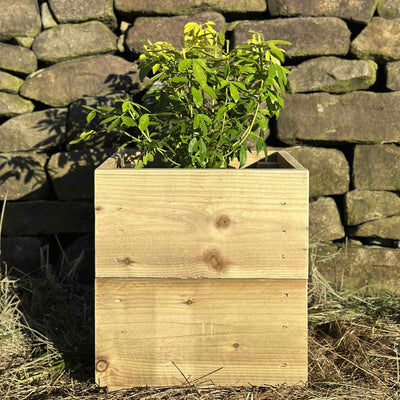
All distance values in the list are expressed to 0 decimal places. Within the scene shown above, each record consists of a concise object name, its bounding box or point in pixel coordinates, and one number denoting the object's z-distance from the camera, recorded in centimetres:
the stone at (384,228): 262
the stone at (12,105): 268
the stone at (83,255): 271
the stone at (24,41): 268
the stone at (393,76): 259
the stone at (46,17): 268
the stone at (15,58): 266
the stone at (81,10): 262
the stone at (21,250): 271
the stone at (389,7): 262
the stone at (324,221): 264
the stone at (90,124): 261
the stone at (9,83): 266
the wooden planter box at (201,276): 172
